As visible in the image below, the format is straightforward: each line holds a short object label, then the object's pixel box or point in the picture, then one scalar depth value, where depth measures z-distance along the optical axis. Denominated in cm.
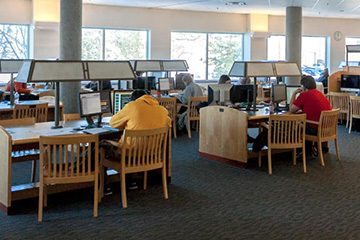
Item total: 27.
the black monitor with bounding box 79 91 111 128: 446
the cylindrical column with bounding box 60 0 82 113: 786
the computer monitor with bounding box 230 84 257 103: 652
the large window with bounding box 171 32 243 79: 1377
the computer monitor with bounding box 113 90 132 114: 505
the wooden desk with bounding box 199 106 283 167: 539
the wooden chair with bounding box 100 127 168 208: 380
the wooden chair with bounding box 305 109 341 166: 544
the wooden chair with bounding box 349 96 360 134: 791
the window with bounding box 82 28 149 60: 1248
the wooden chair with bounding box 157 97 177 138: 719
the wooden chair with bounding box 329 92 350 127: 880
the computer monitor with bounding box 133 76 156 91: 891
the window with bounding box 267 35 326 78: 1568
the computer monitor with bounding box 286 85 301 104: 683
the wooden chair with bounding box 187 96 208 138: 739
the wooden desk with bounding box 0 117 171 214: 364
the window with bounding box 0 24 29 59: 1138
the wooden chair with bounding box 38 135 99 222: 337
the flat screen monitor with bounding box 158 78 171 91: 851
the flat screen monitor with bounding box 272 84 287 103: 650
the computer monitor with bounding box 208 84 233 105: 639
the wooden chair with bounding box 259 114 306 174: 505
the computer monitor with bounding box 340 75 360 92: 977
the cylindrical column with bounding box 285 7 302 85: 1214
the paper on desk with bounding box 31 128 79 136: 399
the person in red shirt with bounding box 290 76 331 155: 566
